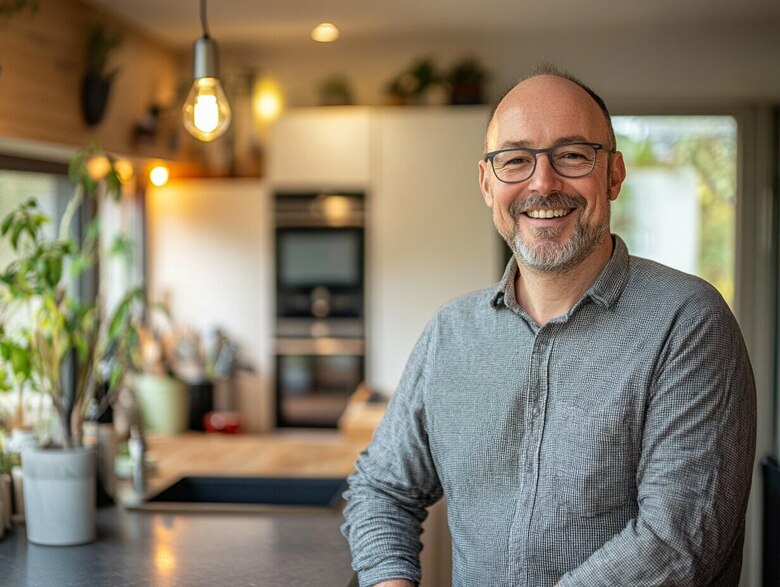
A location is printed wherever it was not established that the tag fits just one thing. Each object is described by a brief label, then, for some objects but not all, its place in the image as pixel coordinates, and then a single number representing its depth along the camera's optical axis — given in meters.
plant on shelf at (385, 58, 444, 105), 5.26
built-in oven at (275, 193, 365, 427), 5.21
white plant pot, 2.43
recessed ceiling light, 4.91
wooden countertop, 3.29
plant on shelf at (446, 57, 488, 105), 5.24
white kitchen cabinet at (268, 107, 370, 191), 5.15
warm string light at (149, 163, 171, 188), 3.69
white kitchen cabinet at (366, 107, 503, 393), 5.12
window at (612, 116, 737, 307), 5.57
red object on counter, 5.03
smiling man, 1.52
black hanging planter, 4.06
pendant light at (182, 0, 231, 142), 2.66
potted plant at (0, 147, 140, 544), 2.44
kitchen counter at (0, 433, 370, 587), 2.22
